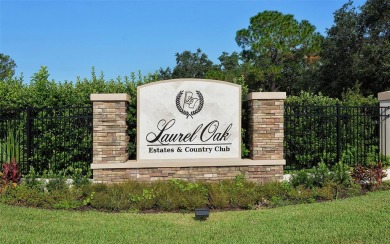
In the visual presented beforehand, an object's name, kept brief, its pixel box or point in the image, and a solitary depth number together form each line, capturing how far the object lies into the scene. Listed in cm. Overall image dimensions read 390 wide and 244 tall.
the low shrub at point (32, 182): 861
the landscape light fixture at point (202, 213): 671
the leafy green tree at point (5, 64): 5006
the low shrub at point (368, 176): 917
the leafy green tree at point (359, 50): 2256
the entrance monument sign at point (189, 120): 922
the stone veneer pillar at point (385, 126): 1216
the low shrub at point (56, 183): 848
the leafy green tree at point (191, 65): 5684
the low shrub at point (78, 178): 861
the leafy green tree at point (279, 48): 3737
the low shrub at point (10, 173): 872
